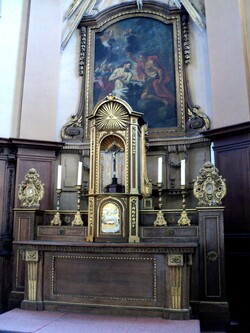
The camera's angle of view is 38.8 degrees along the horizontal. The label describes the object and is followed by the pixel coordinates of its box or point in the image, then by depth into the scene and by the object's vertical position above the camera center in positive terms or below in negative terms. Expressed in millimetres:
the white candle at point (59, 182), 5863 +758
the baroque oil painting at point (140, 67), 7082 +3319
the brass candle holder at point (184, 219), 5082 +146
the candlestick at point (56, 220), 5758 +134
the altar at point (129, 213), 4605 +242
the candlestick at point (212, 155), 6403 +1343
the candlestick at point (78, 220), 5641 +134
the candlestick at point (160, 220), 5203 +133
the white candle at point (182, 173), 5242 +830
